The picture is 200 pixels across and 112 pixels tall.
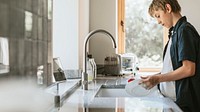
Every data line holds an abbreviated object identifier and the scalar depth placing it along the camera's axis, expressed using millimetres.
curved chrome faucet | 2355
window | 3998
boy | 1906
